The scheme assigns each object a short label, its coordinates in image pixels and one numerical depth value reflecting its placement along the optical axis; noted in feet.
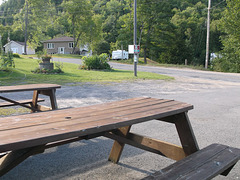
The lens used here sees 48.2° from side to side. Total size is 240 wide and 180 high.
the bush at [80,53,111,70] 74.79
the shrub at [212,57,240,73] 103.32
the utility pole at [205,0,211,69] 100.47
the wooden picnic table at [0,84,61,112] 16.13
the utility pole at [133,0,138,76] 57.18
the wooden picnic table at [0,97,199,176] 6.21
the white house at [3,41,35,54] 233.23
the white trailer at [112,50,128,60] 163.88
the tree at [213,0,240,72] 99.14
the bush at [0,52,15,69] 51.37
